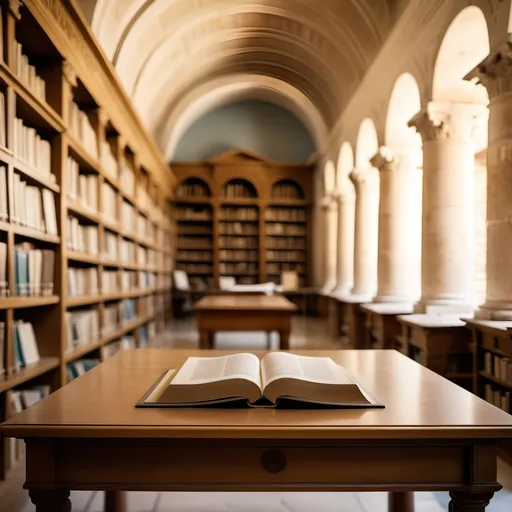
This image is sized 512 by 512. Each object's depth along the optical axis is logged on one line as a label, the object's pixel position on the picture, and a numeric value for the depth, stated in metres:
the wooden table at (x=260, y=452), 1.17
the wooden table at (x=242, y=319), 4.65
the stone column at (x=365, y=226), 8.23
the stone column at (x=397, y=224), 6.77
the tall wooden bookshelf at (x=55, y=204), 2.94
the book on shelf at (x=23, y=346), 3.29
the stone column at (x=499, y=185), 3.51
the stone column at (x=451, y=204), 4.92
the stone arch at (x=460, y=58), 4.51
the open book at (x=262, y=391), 1.33
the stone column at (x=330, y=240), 11.30
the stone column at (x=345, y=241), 9.91
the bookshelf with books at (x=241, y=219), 12.63
